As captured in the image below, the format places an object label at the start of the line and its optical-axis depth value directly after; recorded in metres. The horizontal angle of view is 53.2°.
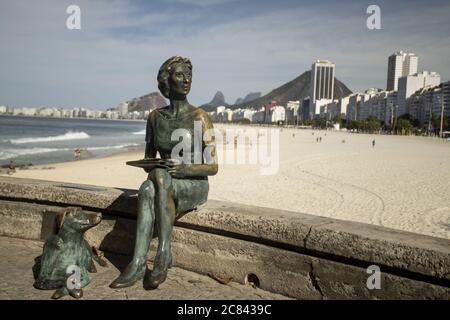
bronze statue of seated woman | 3.28
